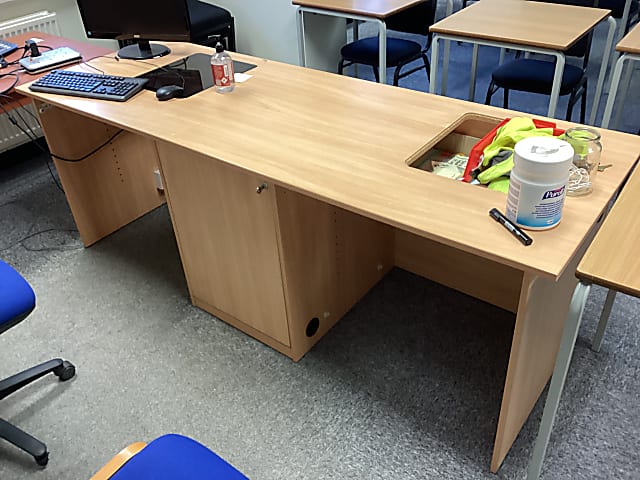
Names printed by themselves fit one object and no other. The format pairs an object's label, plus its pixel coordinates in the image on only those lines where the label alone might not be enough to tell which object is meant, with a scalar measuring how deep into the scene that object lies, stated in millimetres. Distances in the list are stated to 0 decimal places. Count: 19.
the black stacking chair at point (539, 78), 2863
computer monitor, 2184
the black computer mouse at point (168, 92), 1967
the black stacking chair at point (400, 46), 3357
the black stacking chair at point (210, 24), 3588
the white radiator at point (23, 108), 3045
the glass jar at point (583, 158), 1354
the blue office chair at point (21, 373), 1504
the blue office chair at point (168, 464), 1044
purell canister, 1132
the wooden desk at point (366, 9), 3111
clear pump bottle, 1939
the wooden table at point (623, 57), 2430
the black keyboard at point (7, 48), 2573
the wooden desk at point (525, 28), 2627
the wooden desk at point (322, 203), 1323
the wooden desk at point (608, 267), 1083
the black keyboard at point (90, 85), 2012
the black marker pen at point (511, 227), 1187
